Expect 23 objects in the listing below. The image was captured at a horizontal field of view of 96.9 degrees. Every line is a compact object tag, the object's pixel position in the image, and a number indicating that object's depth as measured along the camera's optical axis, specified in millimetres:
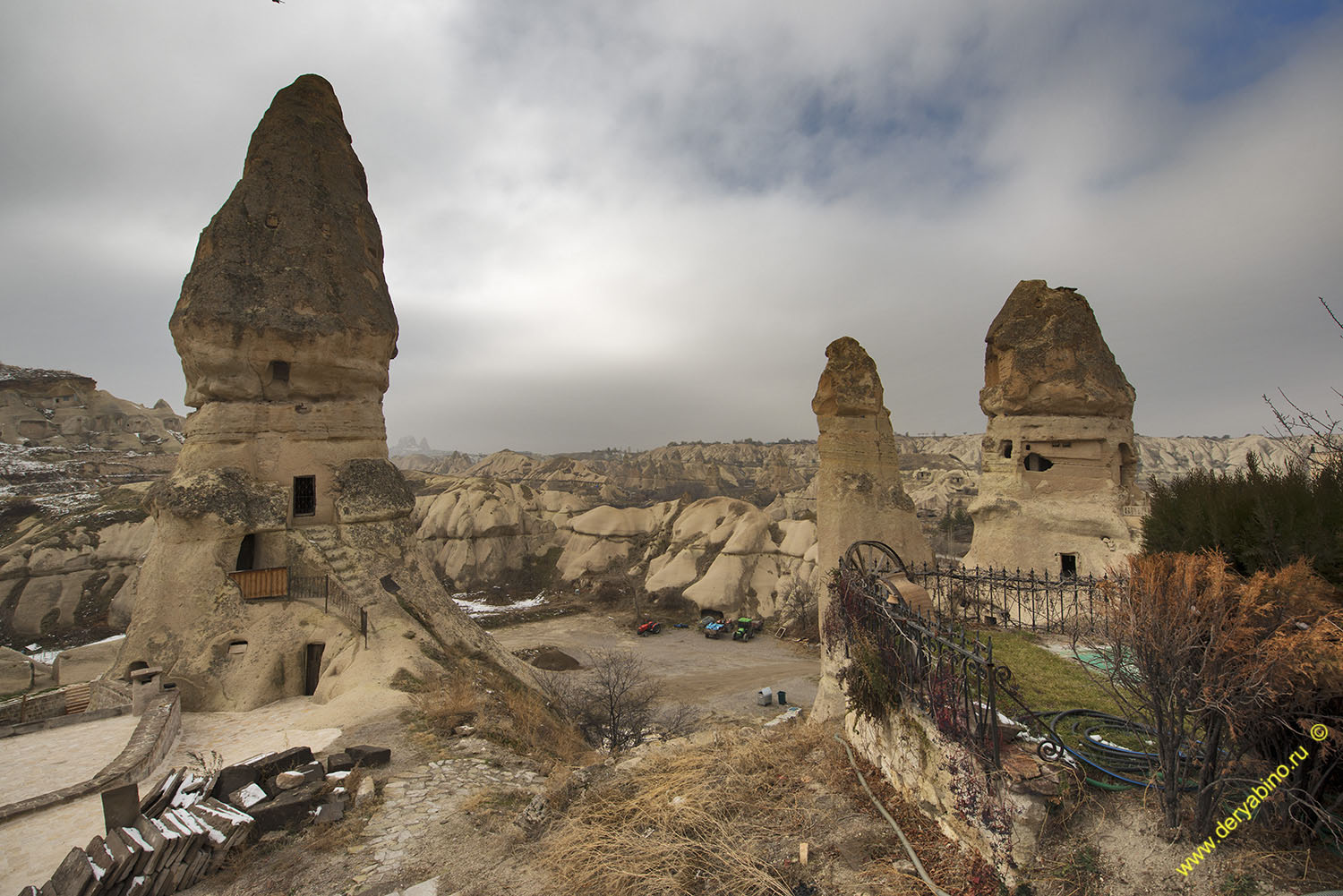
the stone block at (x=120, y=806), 5523
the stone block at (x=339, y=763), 7164
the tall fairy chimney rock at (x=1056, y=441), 14922
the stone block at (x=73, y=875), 4812
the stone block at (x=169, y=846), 5285
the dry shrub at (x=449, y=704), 9188
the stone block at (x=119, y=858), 5027
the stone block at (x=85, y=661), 18422
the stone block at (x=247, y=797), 6254
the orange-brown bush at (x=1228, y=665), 3631
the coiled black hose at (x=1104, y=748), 4426
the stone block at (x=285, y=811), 6059
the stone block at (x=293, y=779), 6570
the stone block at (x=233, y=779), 6402
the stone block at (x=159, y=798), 5992
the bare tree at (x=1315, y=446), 4847
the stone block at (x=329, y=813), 6199
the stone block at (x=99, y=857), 5012
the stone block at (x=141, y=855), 5160
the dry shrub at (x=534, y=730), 9141
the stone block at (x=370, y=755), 7594
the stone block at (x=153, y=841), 5215
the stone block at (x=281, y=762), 6782
